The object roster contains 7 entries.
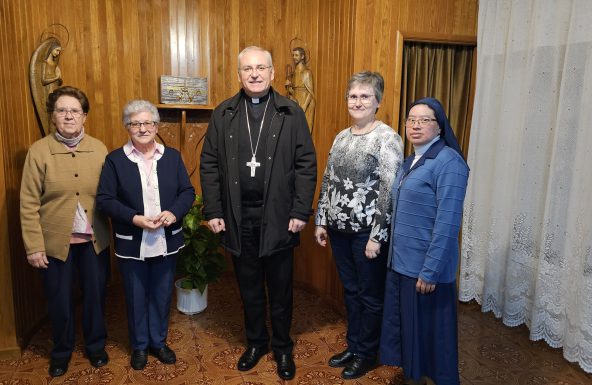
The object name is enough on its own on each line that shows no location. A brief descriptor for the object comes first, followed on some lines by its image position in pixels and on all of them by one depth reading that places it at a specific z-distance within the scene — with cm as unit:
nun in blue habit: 174
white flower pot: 301
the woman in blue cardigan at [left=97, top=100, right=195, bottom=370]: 216
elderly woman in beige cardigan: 214
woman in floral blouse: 202
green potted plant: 294
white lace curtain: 235
